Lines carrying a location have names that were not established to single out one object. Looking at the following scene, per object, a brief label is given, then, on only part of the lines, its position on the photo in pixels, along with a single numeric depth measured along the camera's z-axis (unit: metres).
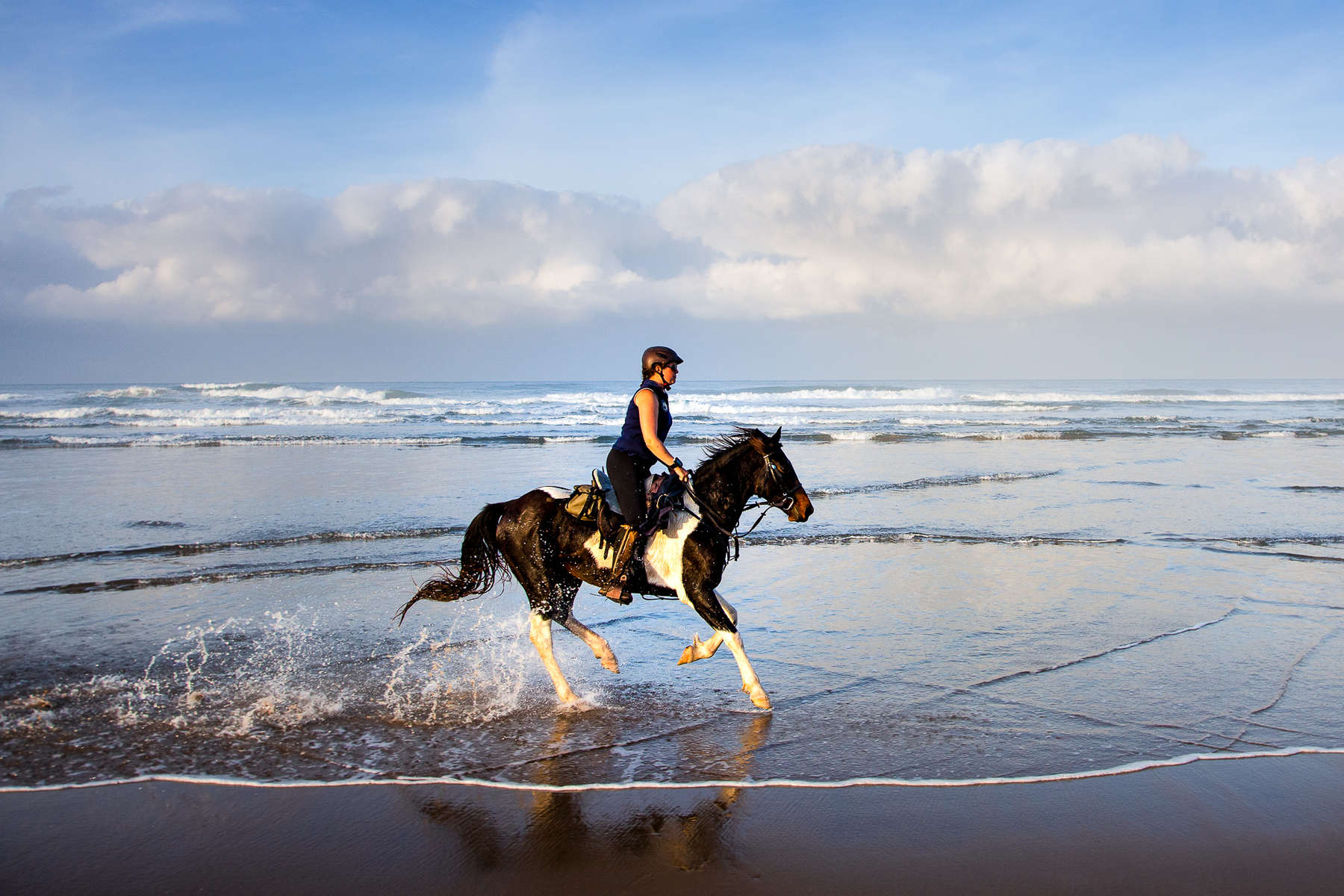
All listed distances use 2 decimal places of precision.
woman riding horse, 5.71
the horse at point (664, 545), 5.77
